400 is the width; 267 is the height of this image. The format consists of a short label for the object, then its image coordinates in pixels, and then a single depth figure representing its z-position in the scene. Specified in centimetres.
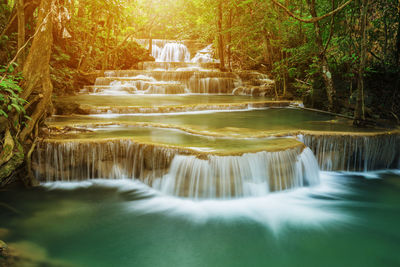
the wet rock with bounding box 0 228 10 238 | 406
